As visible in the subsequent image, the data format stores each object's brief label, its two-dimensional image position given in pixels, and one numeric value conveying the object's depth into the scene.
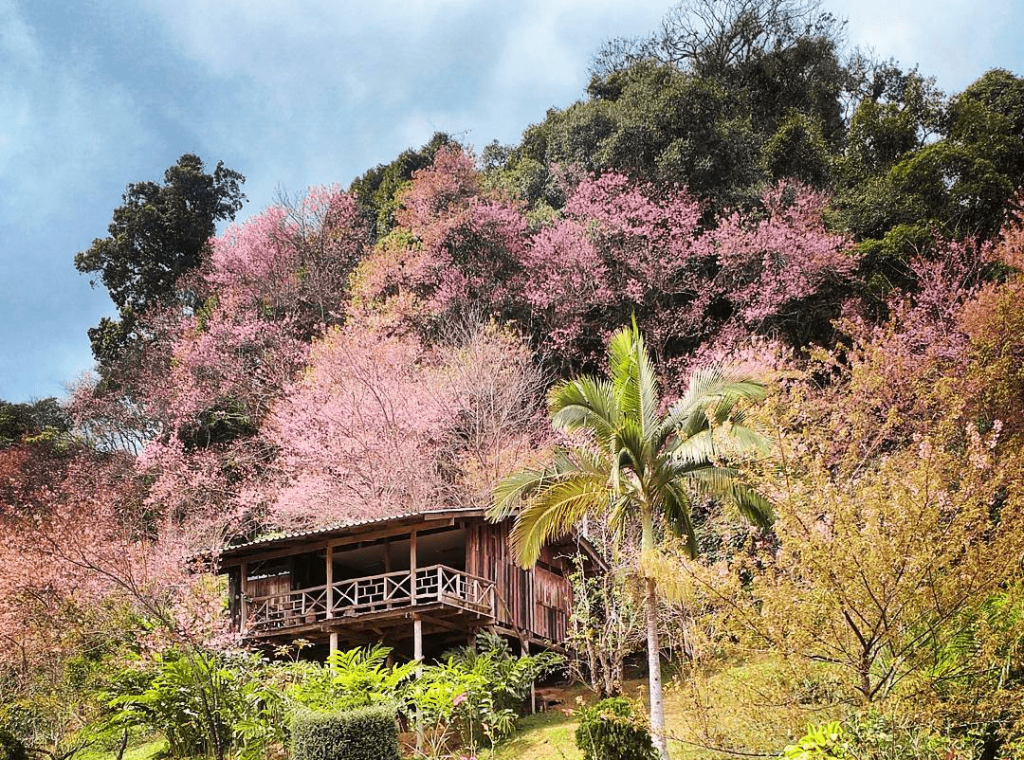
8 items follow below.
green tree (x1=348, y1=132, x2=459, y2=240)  37.31
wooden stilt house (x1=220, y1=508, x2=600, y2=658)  17.12
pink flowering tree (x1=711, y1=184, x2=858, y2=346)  23.91
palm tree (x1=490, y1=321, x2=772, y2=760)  12.97
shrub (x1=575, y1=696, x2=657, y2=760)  11.53
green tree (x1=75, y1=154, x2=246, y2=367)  38.59
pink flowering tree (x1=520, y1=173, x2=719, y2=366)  25.16
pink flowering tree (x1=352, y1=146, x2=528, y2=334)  26.75
